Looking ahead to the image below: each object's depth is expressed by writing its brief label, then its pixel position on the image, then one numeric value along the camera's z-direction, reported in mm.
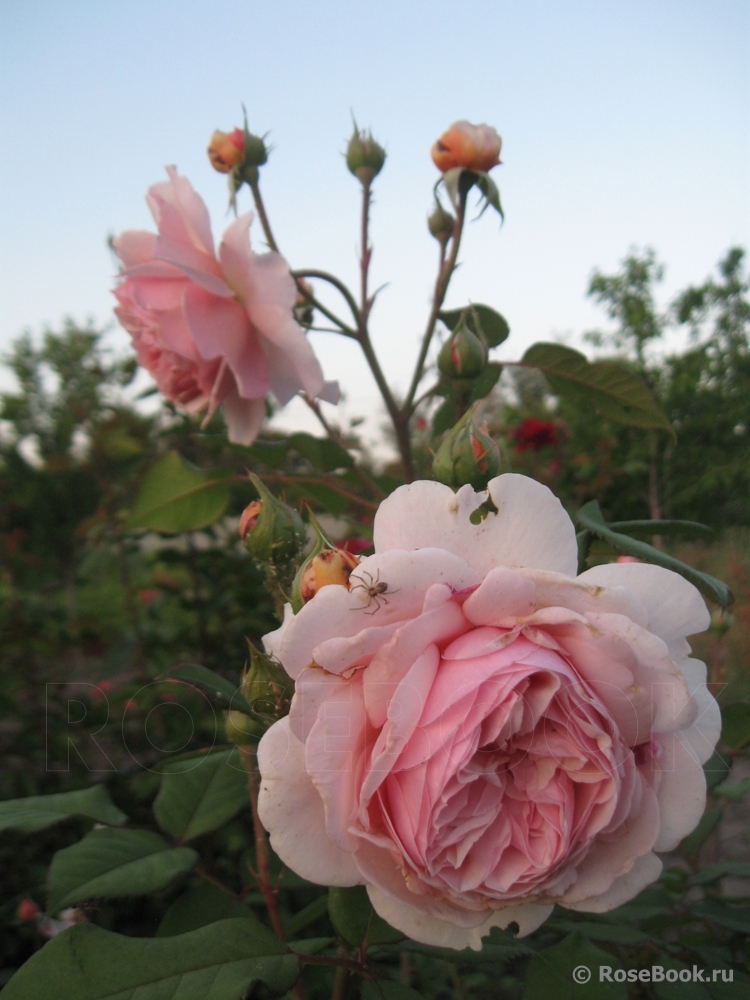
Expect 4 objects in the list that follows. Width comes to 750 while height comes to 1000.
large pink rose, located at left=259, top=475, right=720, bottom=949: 166
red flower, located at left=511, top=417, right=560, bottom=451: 1818
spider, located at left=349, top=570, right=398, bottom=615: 167
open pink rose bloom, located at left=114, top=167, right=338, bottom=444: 252
